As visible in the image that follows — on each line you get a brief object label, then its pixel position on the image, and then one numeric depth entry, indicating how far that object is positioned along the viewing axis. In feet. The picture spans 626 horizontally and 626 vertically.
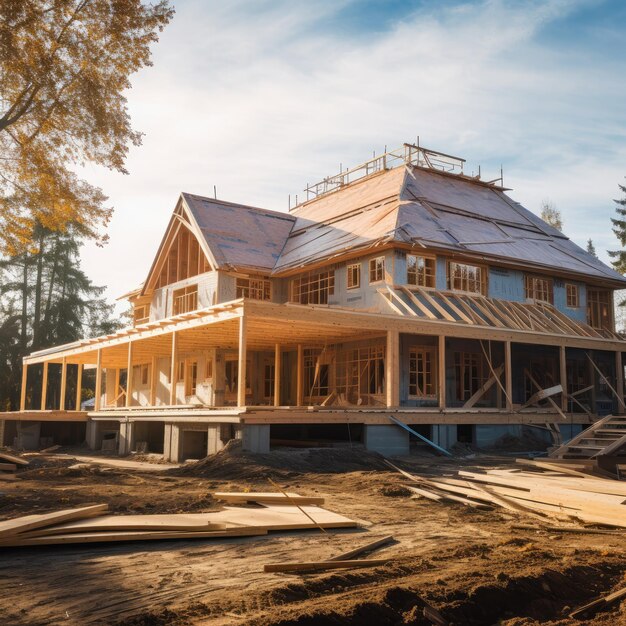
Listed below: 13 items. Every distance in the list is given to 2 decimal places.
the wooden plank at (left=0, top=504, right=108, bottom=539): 22.77
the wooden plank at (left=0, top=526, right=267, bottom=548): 22.79
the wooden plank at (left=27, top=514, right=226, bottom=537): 23.97
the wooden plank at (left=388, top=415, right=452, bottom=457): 61.36
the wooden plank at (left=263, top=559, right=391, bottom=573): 20.57
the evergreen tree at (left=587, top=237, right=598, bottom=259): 241.55
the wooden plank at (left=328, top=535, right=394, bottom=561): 22.26
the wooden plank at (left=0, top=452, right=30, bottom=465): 51.01
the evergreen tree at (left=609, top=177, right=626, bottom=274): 147.74
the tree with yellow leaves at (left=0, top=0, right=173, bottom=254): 51.80
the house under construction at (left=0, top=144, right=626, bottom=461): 64.39
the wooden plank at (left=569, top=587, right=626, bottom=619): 17.81
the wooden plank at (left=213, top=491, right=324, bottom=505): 33.22
